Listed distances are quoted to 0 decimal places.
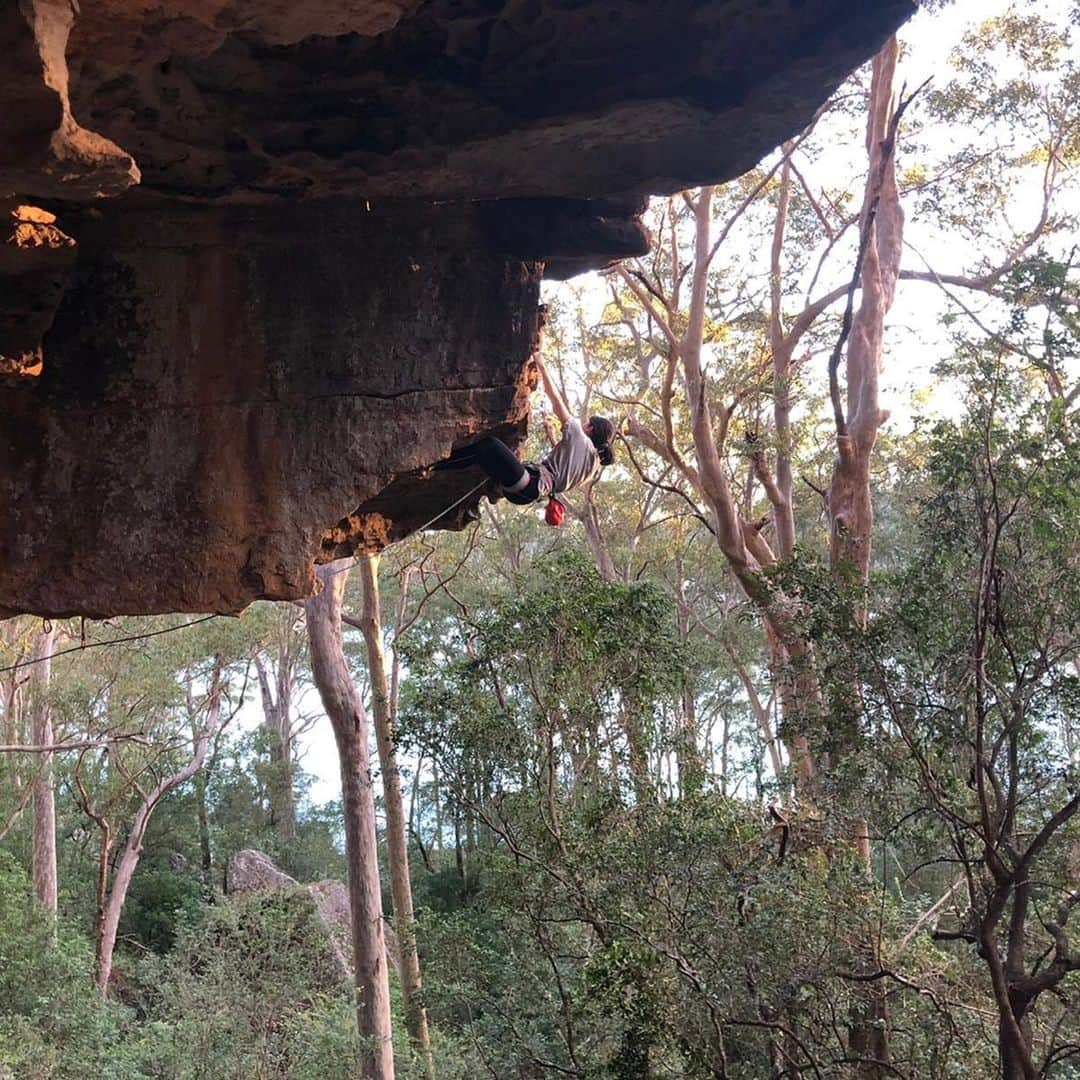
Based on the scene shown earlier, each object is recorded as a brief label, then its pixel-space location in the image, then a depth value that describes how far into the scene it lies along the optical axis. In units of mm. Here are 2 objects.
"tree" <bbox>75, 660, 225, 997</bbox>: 16406
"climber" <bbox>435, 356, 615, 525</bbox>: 5281
